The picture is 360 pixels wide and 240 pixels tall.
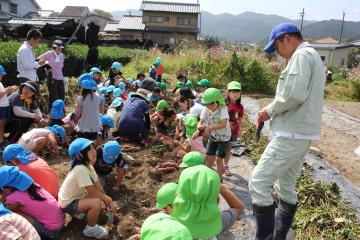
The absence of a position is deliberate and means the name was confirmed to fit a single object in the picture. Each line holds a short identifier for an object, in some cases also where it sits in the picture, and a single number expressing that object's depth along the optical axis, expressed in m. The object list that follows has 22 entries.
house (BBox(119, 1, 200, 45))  41.18
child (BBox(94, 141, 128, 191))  4.13
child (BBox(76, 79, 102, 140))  5.15
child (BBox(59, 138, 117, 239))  3.32
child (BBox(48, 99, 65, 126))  5.74
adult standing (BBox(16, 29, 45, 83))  6.37
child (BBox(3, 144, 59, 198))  3.61
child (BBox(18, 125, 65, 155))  4.79
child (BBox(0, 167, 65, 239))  2.98
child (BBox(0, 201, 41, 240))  2.41
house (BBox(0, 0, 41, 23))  32.74
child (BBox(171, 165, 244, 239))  2.12
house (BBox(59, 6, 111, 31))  57.28
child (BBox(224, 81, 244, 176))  5.01
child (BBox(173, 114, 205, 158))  5.29
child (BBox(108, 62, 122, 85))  9.20
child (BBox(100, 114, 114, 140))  5.51
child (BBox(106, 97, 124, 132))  6.83
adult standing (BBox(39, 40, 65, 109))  7.55
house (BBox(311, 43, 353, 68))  43.90
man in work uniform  2.63
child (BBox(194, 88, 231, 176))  4.24
